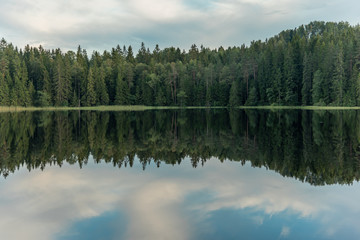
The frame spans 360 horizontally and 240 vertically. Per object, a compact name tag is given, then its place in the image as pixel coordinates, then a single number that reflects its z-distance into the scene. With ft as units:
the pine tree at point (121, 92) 370.94
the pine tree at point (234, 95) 347.15
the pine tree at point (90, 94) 370.12
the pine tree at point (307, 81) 310.04
